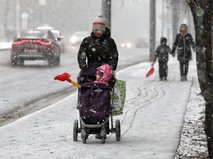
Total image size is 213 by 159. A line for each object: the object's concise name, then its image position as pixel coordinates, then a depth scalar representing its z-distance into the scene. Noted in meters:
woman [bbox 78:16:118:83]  14.33
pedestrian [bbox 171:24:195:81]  31.30
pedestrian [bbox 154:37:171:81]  32.52
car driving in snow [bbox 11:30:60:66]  43.35
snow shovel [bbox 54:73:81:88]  13.37
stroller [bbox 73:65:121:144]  13.87
